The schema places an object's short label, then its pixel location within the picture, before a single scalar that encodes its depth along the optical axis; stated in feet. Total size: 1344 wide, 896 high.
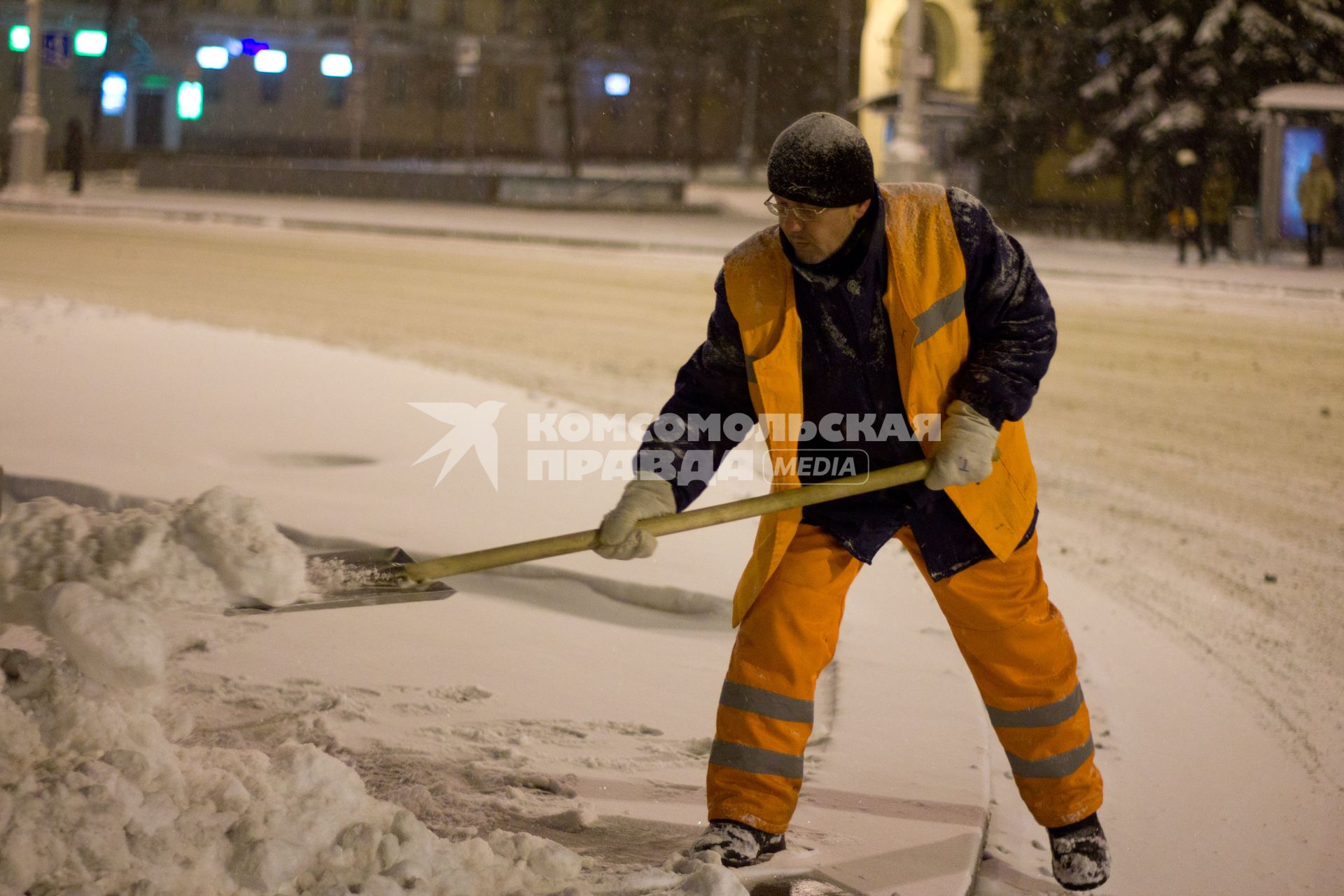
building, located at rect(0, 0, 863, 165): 155.53
